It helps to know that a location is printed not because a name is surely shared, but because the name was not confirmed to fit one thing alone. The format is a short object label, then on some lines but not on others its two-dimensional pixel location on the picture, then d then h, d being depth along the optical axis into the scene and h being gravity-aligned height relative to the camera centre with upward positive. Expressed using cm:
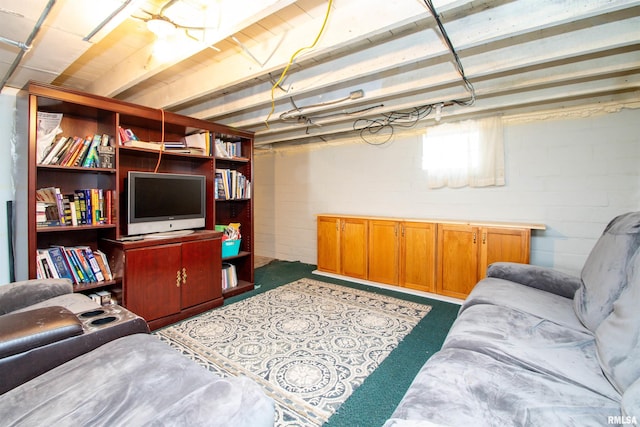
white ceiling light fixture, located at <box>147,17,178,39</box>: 163 +107
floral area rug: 175 -105
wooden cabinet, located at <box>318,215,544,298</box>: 306 -47
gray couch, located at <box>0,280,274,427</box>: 90 -63
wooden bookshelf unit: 209 +3
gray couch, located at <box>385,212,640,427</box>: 92 -62
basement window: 332 +69
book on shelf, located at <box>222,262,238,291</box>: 336 -78
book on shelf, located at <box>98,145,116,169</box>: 239 +45
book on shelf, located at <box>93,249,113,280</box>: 245 -46
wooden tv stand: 240 -59
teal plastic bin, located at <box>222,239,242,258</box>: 336 -44
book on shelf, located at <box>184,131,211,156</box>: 306 +73
